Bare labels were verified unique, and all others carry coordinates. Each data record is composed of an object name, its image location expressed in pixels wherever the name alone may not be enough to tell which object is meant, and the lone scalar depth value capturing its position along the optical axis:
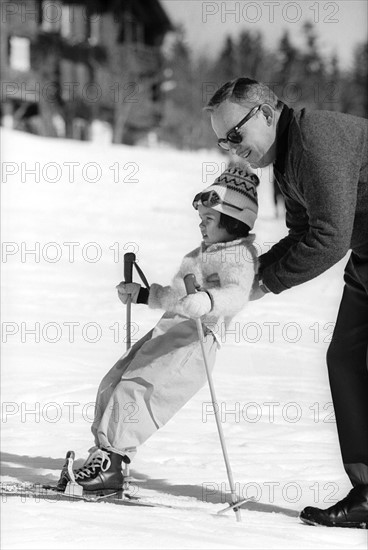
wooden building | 76.19
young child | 7.20
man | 6.23
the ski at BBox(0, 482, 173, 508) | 7.22
